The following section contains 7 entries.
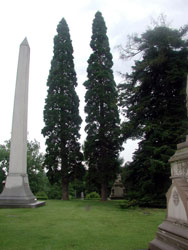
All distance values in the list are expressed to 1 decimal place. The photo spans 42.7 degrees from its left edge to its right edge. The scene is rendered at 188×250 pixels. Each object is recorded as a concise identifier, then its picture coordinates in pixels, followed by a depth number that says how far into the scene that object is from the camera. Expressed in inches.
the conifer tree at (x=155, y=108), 568.1
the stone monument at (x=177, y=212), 147.0
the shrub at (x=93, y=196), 1290.2
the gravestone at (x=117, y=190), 1306.1
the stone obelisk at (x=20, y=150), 501.0
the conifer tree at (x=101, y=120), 840.9
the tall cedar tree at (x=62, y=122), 845.2
